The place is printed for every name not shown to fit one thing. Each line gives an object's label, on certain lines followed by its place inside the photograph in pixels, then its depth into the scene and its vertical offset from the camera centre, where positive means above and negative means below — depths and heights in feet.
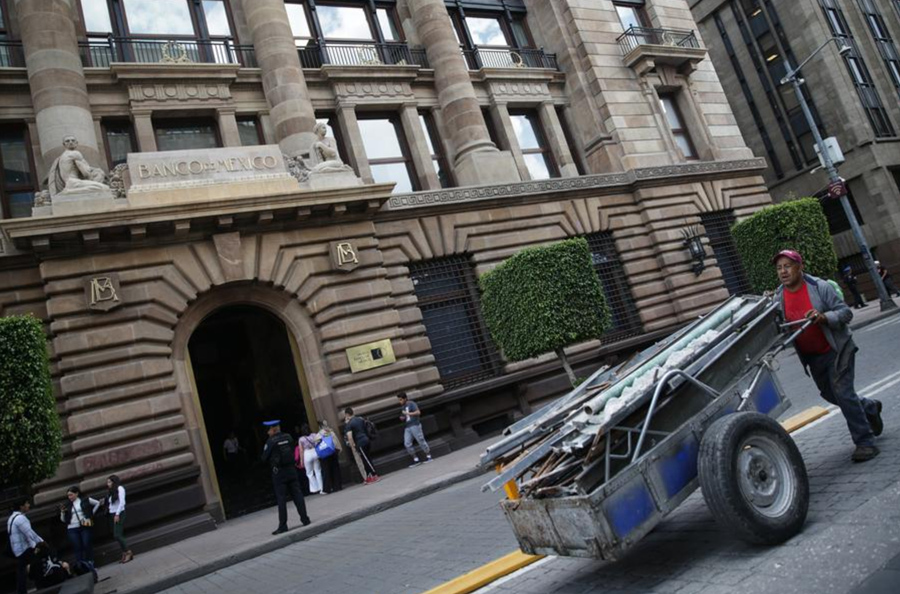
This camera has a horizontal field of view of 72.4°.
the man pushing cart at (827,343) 17.60 -1.80
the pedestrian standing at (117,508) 37.60 -1.30
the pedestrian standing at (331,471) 47.39 -3.49
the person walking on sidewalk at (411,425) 49.01 -1.96
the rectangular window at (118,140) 54.39 +29.32
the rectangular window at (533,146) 74.08 +25.31
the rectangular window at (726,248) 79.51 +7.34
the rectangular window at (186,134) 56.49 +29.38
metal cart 13.28 -2.79
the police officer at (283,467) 33.78 -1.58
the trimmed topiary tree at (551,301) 49.29 +4.44
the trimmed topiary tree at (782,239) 68.74 +5.56
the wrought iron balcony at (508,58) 74.33 +37.03
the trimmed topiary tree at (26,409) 27.78 +4.63
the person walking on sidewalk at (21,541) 31.04 -1.37
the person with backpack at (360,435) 46.41 -1.47
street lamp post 77.61 +8.27
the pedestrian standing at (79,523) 35.09 -1.43
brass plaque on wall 50.55 +4.45
